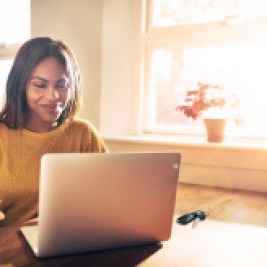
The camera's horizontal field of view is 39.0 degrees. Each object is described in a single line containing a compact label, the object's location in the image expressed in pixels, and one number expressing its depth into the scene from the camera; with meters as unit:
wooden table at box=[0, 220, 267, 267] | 0.82
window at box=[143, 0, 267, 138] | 2.37
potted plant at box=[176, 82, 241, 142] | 2.25
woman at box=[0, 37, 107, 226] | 1.36
